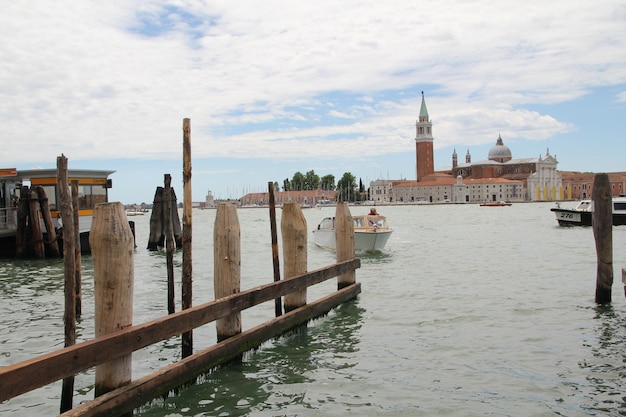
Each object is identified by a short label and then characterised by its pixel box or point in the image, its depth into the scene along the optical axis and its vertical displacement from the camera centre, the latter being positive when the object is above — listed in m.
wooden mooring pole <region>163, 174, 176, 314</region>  8.08 -0.69
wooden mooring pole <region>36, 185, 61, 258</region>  23.59 -0.61
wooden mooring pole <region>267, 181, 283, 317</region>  9.61 -0.77
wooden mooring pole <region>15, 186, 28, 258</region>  24.05 -0.93
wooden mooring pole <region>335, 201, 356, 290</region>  11.93 -0.70
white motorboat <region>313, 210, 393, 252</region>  25.27 -1.40
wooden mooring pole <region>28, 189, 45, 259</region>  23.95 -0.89
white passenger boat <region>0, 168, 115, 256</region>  25.48 +0.44
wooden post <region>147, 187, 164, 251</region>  29.91 -1.12
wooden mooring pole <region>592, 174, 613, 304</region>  11.05 -0.50
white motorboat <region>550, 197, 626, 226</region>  41.78 -1.44
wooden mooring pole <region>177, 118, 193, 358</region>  7.42 -0.39
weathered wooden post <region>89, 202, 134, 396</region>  5.54 -0.66
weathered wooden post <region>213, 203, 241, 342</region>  7.70 -0.67
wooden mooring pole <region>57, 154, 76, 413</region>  5.67 -0.59
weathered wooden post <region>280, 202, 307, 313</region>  9.72 -0.66
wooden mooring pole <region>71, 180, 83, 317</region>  9.72 -0.73
